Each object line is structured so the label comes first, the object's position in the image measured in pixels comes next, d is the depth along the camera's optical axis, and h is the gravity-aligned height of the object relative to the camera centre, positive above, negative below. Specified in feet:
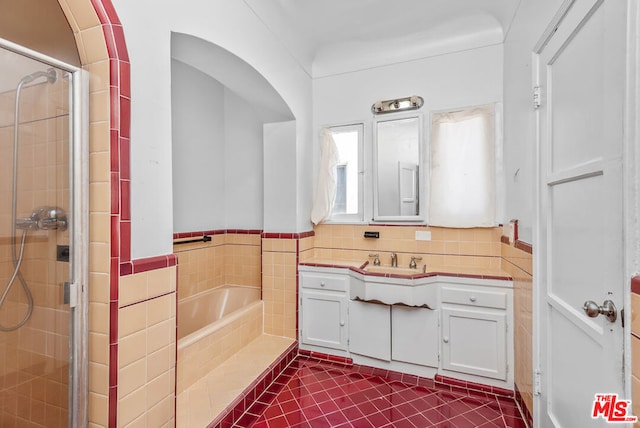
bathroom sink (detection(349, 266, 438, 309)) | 7.46 -1.89
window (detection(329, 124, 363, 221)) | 9.62 +1.36
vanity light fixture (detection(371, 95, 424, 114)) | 8.82 +3.37
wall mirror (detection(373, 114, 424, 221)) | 9.00 +1.46
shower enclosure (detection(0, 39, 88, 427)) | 3.79 -0.50
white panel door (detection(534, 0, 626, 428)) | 3.11 +0.07
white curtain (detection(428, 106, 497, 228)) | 8.04 +1.27
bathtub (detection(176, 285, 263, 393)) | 6.58 -3.13
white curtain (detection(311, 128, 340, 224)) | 9.62 +1.14
